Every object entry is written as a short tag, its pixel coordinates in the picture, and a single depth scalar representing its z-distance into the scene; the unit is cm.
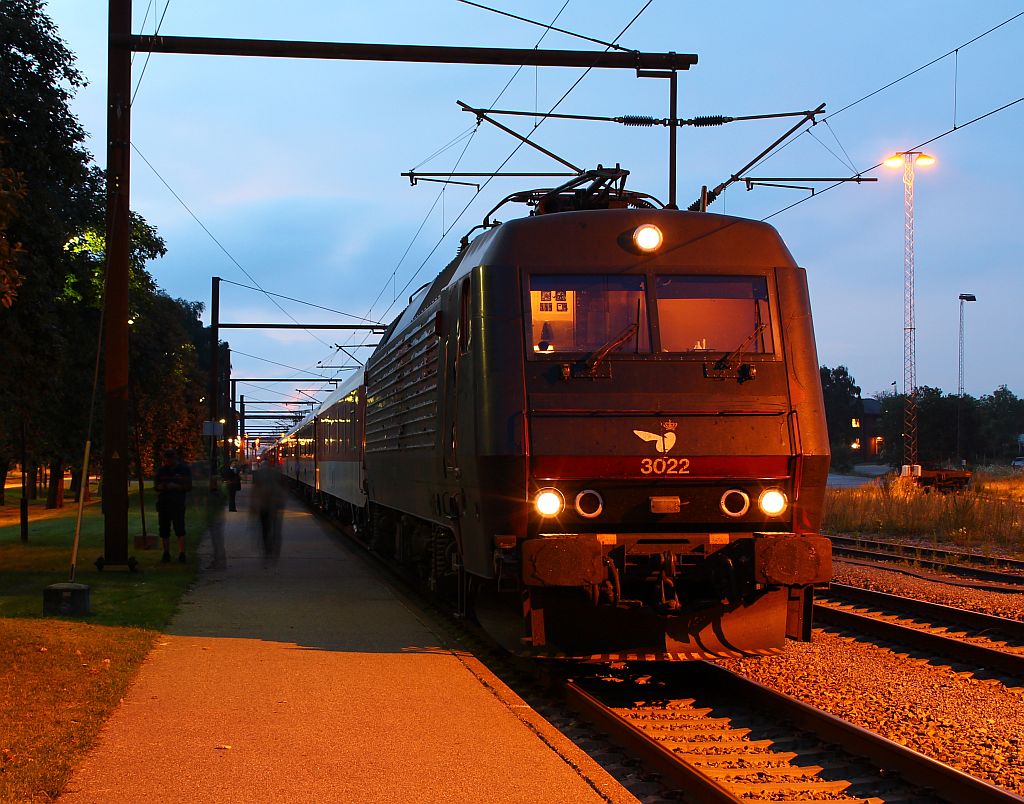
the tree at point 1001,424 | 8550
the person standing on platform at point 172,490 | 1620
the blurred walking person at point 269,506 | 1753
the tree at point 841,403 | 10775
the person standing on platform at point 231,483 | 3394
